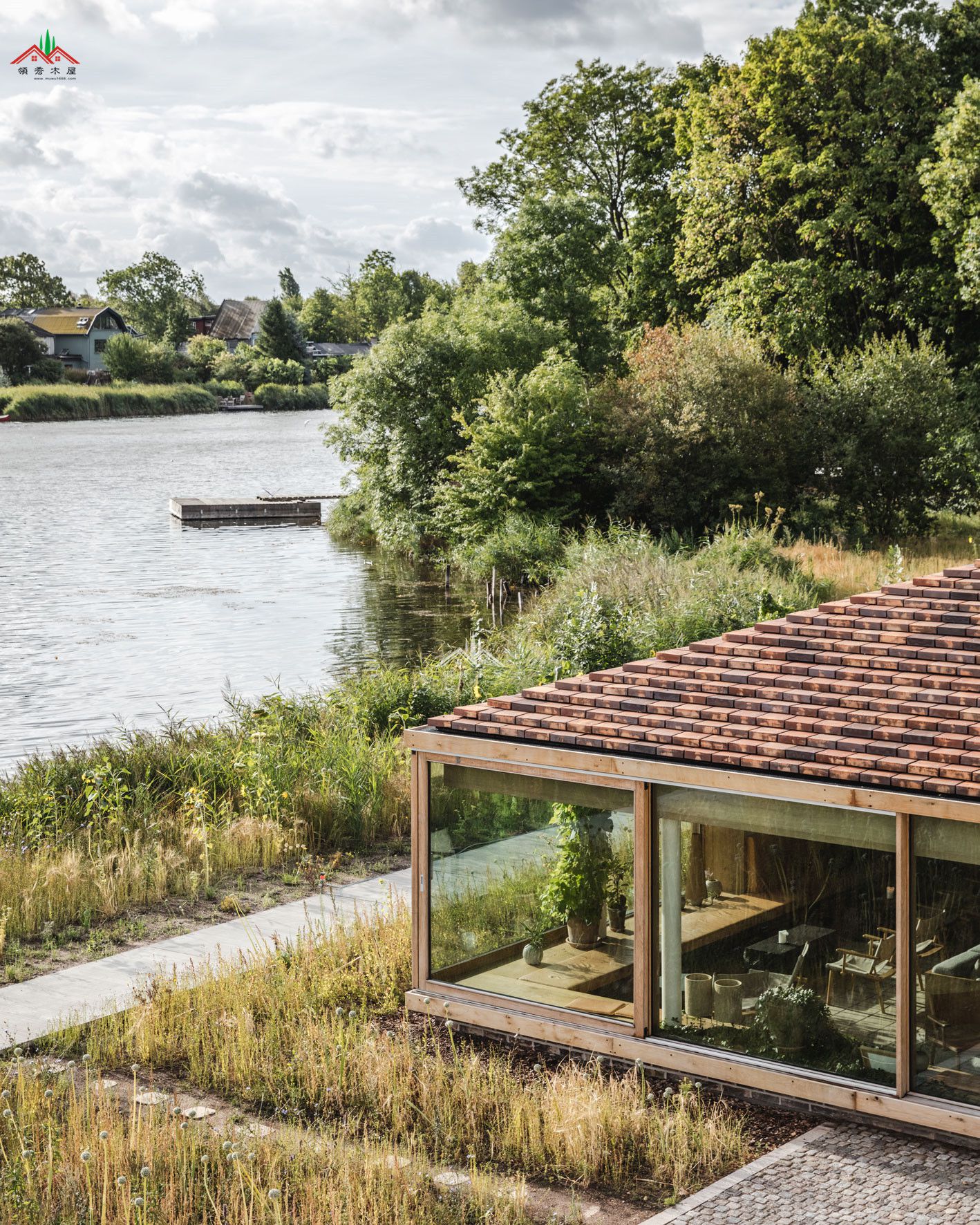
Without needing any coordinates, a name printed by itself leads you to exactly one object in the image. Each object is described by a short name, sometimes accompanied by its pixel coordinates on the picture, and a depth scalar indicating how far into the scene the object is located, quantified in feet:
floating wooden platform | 176.45
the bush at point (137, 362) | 412.16
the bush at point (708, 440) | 106.42
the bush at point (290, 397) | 435.12
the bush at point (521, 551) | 103.81
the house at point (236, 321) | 588.50
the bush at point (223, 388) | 435.94
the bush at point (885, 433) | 108.27
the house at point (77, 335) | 464.24
